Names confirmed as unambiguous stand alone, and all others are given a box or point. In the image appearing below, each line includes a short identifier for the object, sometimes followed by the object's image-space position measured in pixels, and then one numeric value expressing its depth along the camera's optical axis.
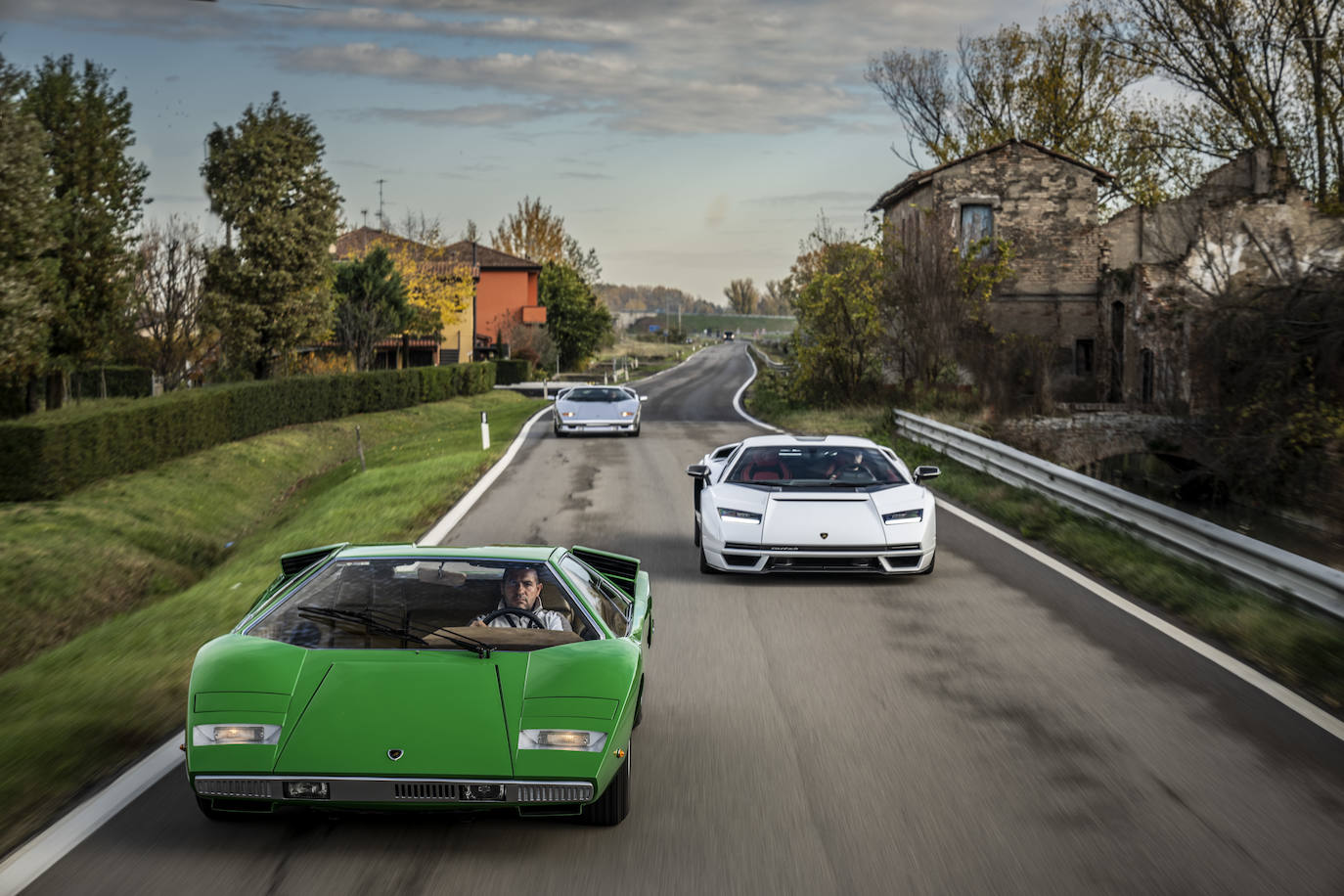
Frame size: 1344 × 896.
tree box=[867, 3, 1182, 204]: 55.81
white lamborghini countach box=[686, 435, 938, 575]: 11.27
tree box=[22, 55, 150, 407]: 31.20
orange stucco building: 90.12
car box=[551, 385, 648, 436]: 30.81
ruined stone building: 41.78
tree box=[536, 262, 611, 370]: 95.75
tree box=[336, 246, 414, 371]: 54.41
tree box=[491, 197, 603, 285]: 114.81
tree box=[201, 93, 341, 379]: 40.50
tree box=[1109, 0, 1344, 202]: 40.88
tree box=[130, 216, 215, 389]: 45.34
